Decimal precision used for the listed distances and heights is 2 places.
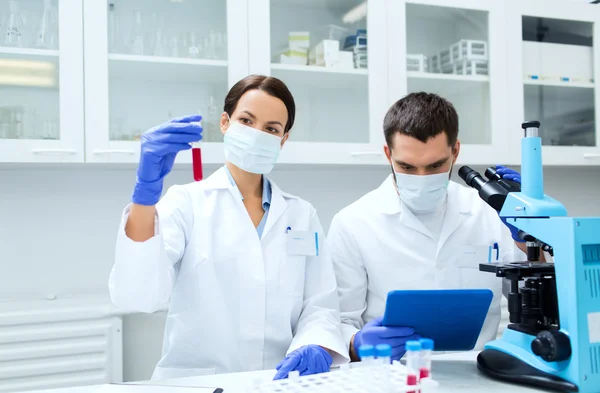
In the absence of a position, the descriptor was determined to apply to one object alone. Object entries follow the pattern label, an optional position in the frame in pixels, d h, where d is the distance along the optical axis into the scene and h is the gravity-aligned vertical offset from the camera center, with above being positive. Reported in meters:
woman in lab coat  1.25 -0.15
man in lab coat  1.40 -0.08
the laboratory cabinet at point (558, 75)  2.41 +0.64
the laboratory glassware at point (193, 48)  2.08 +0.67
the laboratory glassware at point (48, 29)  1.87 +0.68
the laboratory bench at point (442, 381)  0.91 -0.33
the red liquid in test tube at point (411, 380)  0.71 -0.25
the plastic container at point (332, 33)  2.26 +0.78
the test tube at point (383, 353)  0.72 -0.21
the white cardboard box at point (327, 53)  2.23 +0.68
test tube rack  0.72 -0.26
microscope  0.85 -0.17
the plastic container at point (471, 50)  2.39 +0.73
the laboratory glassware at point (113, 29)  1.93 +0.70
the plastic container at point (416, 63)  2.31 +0.65
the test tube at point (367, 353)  0.72 -0.21
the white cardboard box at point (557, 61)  2.47 +0.71
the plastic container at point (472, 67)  2.40 +0.65
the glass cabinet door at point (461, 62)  2.36 +0.68
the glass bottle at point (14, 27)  1.88 +0.70
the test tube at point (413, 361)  0.71 -0.23
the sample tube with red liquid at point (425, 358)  0.75 -0.23
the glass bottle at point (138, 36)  2.01 +0.70
